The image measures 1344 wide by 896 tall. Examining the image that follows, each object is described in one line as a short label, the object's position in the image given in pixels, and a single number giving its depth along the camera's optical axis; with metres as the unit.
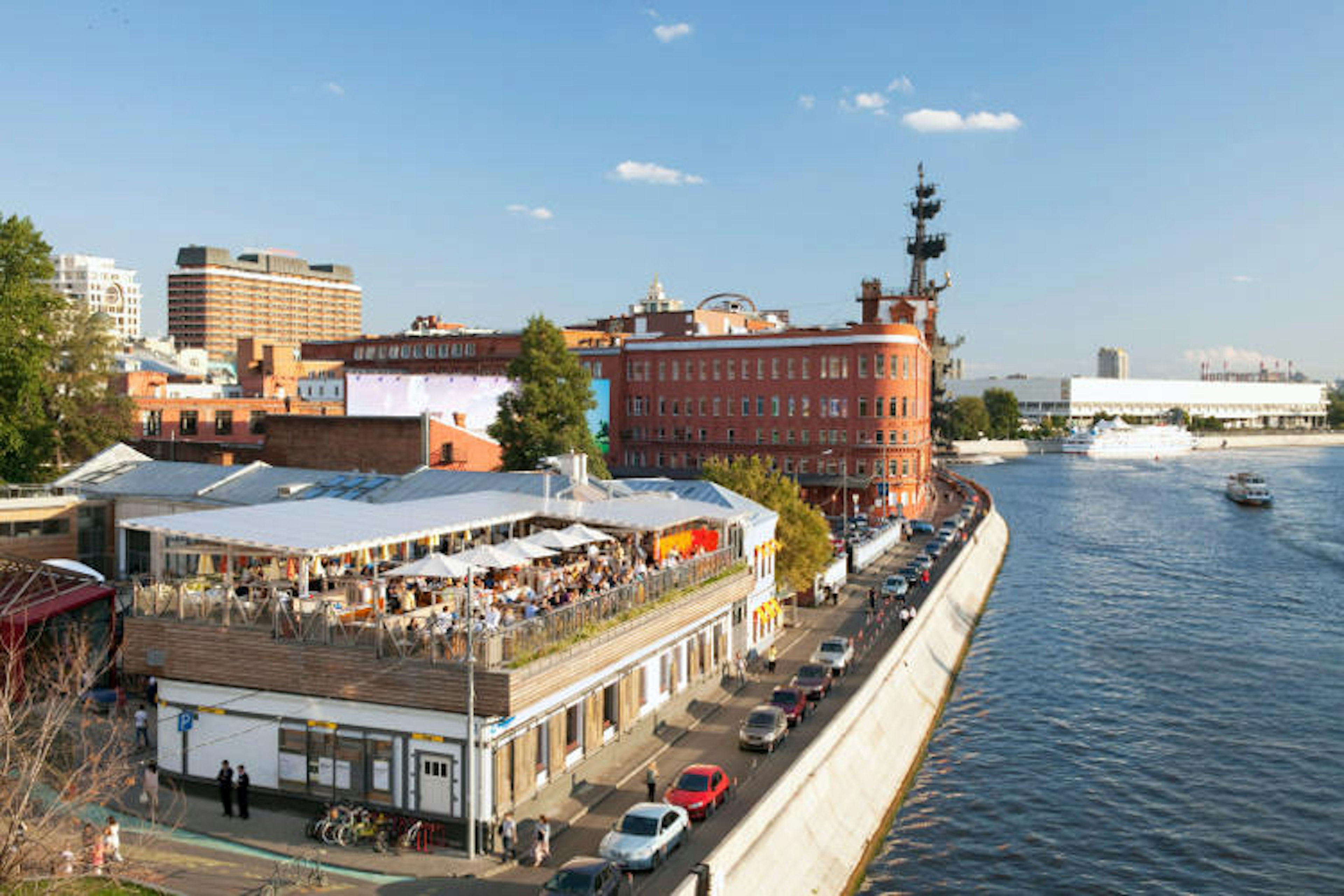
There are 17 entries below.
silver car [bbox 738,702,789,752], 32.38
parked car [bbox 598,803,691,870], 23.03
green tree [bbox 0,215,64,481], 50.81
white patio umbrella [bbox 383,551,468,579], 25.84
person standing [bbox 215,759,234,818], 25.14
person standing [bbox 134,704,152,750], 29.28
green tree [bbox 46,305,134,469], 63.69
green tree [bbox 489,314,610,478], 67.06
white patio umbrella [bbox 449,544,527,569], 27.39
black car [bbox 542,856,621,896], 20.47
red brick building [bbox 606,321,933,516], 97.56
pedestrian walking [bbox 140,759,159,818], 24.64
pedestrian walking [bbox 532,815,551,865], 23.14
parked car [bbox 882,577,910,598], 58.56
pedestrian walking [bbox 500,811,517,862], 23.34
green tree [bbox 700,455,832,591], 53.78
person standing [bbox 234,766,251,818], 25.00
